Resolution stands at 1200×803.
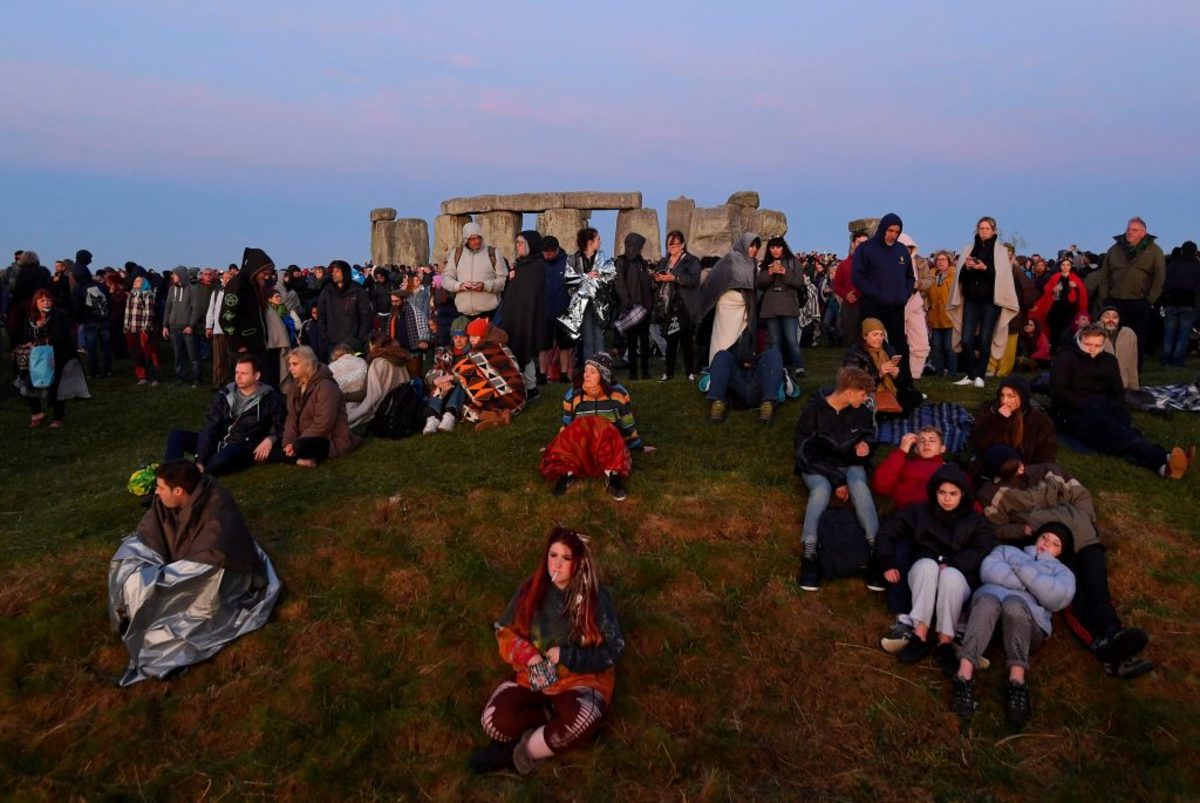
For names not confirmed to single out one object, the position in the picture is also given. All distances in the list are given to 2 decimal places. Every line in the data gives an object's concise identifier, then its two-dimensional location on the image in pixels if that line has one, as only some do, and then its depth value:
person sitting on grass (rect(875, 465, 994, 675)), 6.14
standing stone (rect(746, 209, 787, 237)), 26.06
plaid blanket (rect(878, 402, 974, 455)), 9.06
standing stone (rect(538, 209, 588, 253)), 26.48
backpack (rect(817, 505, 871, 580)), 6.89
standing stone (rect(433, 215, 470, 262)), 29.00
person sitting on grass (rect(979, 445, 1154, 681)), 5.88
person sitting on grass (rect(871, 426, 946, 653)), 6.54
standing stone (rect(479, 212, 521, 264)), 27.47
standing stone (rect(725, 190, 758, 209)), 26.77
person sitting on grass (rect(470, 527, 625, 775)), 5.39
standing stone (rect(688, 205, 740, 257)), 25.06
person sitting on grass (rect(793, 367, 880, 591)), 7.43
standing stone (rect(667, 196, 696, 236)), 26.91
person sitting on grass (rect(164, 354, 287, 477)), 8.85
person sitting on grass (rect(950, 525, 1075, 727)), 5.74
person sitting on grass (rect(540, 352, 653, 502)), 8.04
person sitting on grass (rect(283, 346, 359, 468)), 9.06
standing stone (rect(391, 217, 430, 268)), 29.94
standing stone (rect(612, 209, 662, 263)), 26.42
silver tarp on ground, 6.07
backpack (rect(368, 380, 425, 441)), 10.16
